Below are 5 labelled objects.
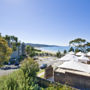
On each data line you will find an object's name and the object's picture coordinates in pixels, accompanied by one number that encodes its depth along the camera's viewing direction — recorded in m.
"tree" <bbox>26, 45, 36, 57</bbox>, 39.95
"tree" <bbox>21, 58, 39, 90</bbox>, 10.44
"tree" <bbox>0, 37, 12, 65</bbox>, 10.01
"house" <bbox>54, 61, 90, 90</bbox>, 9.01
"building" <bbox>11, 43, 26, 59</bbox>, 36.23
